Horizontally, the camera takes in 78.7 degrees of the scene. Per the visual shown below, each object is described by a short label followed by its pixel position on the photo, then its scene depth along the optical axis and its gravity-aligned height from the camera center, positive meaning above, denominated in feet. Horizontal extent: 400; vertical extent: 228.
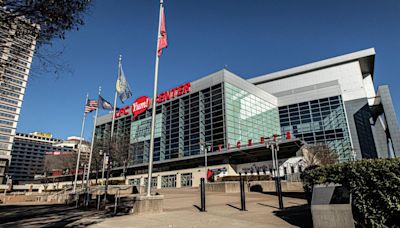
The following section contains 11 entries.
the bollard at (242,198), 37.76 -2.46
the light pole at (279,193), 38.70 -1.80
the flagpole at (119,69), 67.00 +30.14
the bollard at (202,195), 37.64 -1.94
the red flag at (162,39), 46.65 +26.78
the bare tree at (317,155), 120.06 +13.32
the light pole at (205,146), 125.90 +18.66
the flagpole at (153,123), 37.83 +9.99
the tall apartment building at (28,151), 475.31 +64.63
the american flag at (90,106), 83.20 +25.73
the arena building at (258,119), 140.46 +43.28
